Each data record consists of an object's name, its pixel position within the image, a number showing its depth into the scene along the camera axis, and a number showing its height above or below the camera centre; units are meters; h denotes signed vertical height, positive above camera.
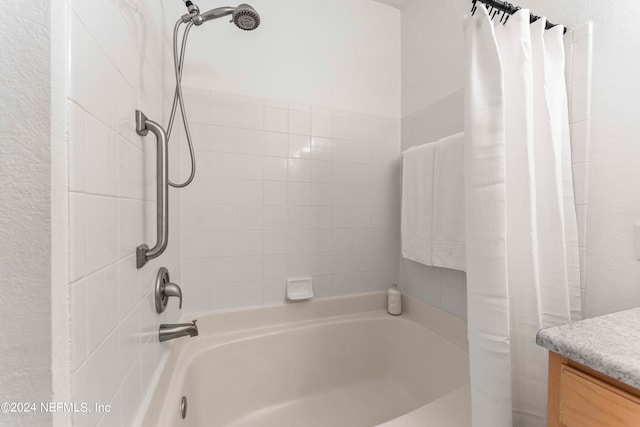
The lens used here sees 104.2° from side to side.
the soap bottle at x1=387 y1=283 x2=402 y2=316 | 1.54 -0.55
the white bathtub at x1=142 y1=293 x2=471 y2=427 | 1.16 -0.78
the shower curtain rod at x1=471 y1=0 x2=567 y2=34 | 0.72 +0.61
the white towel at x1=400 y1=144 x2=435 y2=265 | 1.29 +0.05
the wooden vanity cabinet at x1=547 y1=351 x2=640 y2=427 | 0.39 -0.32
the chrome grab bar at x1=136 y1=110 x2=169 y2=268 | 0.71 +0.07
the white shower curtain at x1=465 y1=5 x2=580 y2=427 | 0.64 +0.00
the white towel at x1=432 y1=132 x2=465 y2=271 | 1.14 +0.04
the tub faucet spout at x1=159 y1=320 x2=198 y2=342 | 0.92 -0.44
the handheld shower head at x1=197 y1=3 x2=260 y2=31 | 0.98 +0.79
